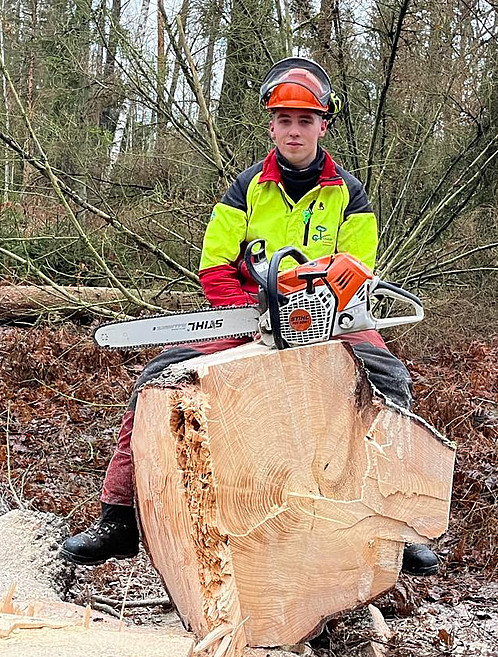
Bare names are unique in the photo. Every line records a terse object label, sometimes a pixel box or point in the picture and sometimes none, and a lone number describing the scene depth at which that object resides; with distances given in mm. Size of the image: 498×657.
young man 3000
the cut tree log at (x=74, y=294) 7125
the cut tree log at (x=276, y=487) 2150
